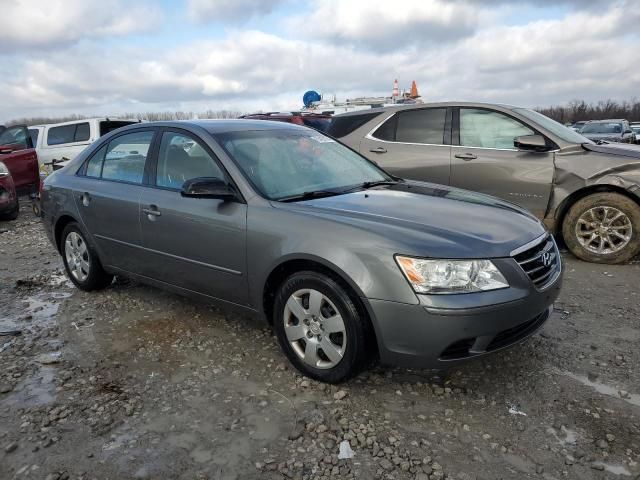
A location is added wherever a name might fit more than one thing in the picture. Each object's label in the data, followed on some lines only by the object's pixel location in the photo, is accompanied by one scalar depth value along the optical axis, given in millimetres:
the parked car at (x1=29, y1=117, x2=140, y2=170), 10898
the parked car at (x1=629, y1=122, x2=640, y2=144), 26378
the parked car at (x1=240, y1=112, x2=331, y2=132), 10414
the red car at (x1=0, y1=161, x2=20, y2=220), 8570
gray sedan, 2633
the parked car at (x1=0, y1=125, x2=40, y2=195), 9850
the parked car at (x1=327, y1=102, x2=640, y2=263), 5348
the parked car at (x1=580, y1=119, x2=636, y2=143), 17597
